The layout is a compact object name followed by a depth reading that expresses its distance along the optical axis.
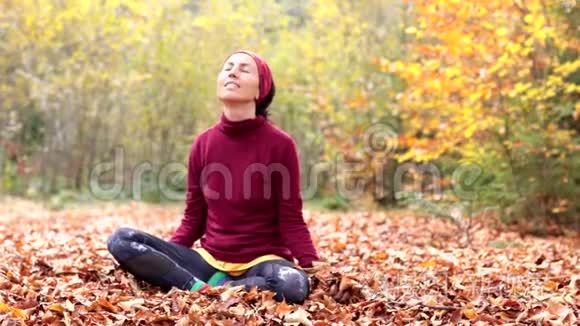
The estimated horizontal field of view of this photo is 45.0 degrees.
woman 3.71
